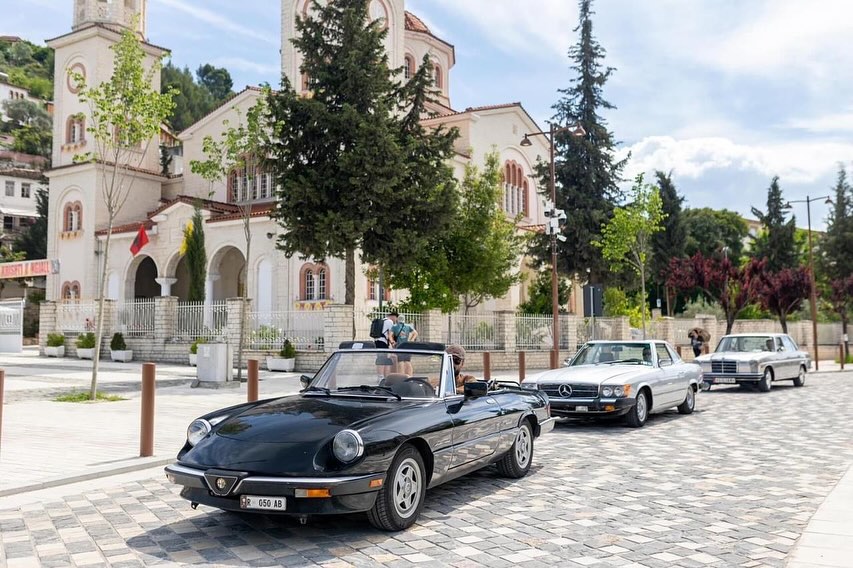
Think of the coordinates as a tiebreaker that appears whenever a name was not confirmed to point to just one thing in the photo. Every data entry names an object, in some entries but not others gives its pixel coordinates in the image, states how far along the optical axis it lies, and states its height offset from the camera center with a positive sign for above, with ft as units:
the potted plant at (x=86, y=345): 100.78 -1.87
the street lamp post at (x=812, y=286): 118.14 +6.44
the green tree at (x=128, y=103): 50.14 +15.81
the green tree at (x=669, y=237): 188.85 +23.51
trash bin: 60.95 -2.80
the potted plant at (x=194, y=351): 87.00 -2.44
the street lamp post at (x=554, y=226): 74.02 +10.44
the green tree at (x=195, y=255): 113.15 +11.71
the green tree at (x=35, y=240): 183.32 +23.27
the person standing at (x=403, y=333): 52.27 -0.31
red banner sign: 130.72 +12.50
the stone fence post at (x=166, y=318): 93.71 +1.65
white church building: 111.45 +24.00
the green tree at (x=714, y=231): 222.28 +29.94
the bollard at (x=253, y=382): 35.35 -2.58
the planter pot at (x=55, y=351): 104.06 -2.76
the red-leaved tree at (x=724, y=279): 118.01 +7.71
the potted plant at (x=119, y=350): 95.76 -2.49
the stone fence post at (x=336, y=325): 74.13 +0.43
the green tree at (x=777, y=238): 203.00 +24.60
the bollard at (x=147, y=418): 28.66 -3.43
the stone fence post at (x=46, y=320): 107.32 +1.76
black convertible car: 16.46 -2.85
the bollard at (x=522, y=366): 56.04 -3.00
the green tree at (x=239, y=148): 66.64 +17.01
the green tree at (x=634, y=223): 95.81 +13.70
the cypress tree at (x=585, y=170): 119.03 +26.21
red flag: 112.57 +14.08
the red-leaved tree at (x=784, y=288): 130.00 +6.62
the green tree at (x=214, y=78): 417.08 +149.76
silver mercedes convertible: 36.63 -2.93
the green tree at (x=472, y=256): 86.33 +8.75
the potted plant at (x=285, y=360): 79.46 -3.30
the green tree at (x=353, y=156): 74.54 +18.30
